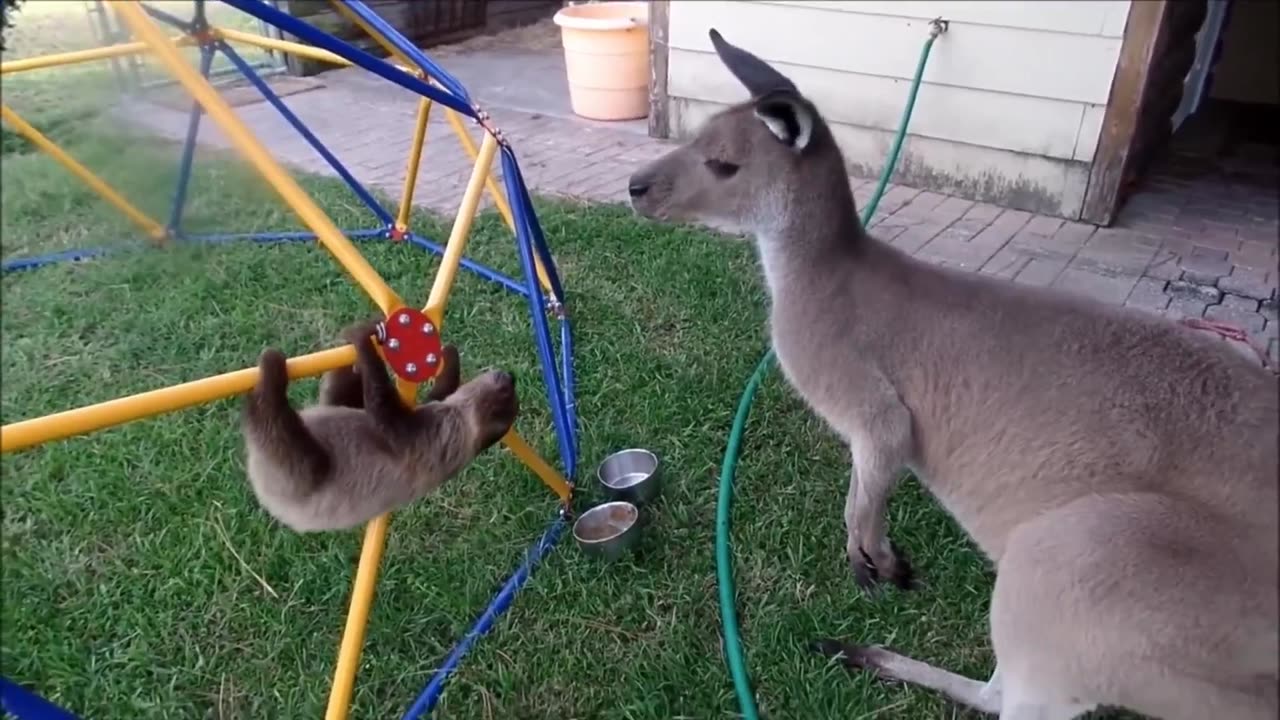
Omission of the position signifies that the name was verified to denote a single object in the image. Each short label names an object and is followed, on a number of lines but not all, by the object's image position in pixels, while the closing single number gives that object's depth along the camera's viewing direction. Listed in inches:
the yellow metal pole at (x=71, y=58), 57.1
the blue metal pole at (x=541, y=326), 118.2
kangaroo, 65.9
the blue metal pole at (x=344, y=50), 81.4
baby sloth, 77.2
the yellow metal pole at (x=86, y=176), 50.2
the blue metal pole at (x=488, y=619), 99.0
